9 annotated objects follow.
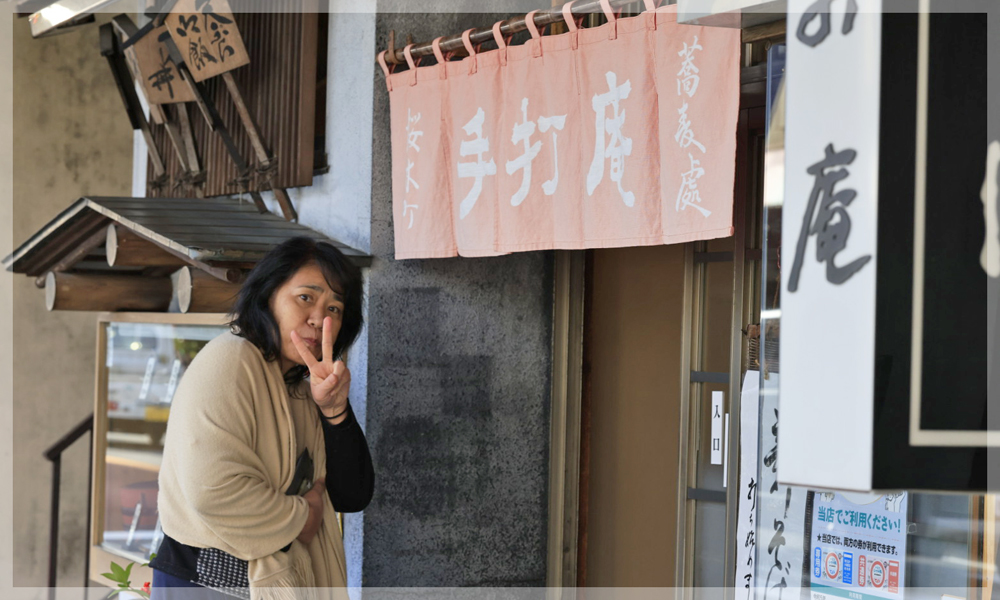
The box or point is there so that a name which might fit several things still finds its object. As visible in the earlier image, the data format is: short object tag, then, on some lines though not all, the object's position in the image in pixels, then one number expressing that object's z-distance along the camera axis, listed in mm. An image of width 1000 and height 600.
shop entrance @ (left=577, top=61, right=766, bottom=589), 4590
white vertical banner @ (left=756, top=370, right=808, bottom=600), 3555
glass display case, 6457
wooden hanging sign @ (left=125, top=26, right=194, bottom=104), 6395
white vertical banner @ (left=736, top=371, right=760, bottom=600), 4113
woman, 3334
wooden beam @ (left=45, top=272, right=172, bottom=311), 6148
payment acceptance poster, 3506
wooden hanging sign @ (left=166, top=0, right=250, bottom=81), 5762
